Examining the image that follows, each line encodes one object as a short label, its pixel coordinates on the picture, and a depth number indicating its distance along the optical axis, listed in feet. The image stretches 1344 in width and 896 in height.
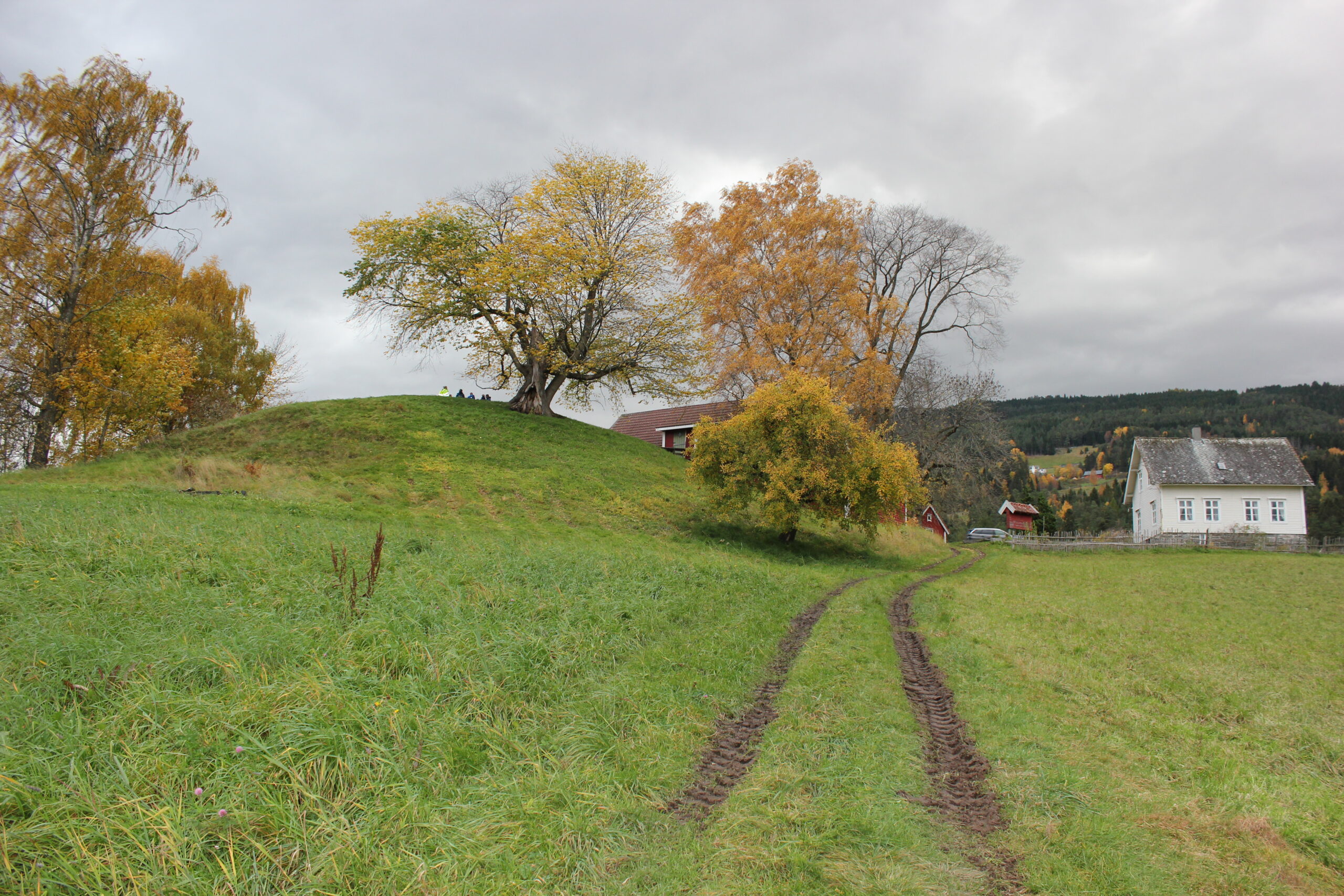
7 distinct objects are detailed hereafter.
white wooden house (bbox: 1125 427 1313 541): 125.80
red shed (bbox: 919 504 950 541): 172.55
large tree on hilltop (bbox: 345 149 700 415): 92.79
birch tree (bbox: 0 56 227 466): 67.05
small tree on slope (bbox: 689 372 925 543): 69.26
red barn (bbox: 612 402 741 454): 158.51
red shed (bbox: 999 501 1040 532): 189.16
